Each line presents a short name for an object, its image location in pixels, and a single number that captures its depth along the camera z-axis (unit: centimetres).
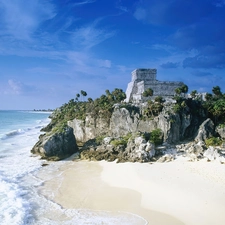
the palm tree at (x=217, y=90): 4003
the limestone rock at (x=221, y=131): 2941
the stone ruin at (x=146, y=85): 4603
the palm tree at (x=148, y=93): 4009
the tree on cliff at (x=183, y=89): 3775
